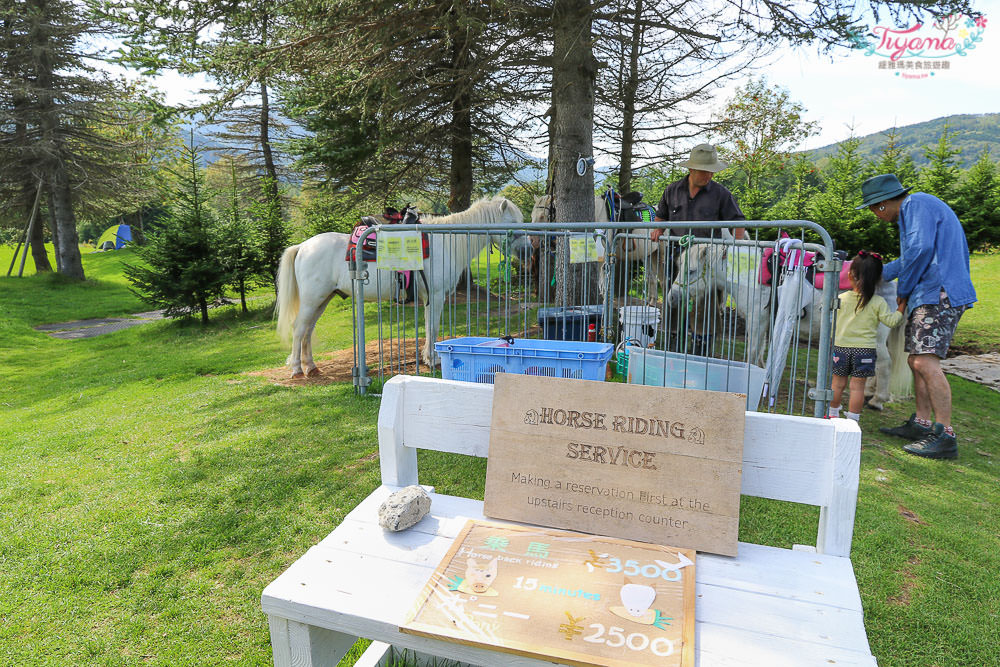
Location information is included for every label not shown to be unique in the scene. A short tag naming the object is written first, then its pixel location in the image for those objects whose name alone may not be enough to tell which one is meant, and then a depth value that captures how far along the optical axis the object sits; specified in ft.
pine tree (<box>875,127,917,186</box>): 49.34
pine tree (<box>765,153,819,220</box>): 51.19
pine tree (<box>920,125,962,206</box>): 49.52
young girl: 17.01
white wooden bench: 4.90
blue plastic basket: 12.17
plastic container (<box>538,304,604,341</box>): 17.93
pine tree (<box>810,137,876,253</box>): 42.37
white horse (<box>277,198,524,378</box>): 23.76
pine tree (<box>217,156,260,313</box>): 41.63
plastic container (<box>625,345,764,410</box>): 13.20
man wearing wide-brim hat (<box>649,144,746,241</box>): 18.31
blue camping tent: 134.92
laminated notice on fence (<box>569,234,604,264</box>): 16.69
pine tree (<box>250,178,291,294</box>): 43.88
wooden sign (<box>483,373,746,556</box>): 6.10
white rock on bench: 6.66
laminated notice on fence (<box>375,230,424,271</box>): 18.84
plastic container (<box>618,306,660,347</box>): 18.51
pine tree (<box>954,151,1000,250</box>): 49.83
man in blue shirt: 14.85
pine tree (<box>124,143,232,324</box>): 39.58
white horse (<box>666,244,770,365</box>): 16.71
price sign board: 4.74
